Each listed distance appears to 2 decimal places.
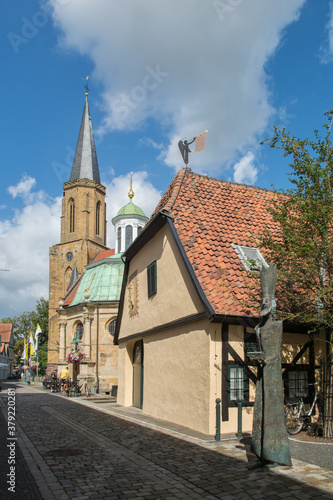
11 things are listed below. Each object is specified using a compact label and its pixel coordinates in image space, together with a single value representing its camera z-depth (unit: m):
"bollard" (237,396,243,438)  10.14
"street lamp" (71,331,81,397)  28.10
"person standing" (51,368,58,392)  33.22
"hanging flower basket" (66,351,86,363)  29.98
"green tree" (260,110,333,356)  10.20
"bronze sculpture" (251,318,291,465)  7.26
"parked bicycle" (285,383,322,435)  10.22
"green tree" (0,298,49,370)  73.28
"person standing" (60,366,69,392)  31.46
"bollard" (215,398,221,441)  9.78
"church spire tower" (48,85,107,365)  61.62
